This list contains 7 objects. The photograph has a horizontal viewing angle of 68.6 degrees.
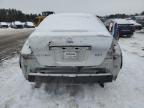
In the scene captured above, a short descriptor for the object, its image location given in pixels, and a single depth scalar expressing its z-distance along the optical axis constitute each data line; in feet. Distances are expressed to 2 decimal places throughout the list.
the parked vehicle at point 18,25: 63.25
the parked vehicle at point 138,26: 35.93
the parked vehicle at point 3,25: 65.44
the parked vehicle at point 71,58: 5.97
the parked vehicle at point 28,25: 65.17
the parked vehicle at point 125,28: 27.03
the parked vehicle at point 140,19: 38.33
